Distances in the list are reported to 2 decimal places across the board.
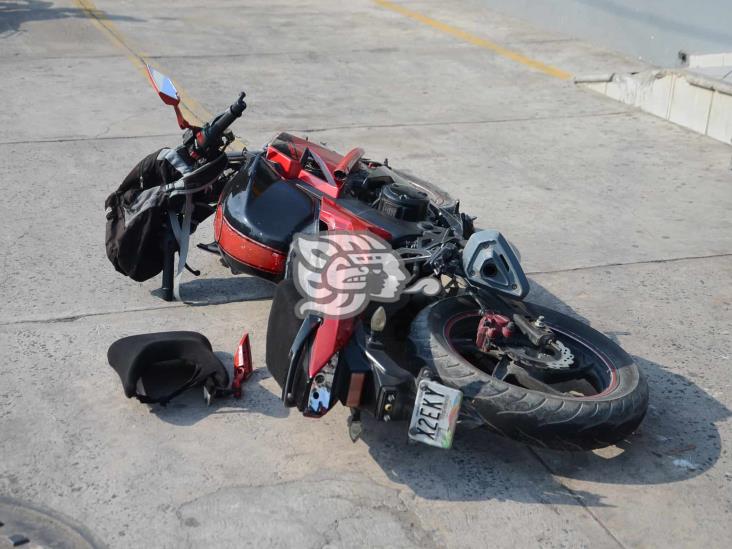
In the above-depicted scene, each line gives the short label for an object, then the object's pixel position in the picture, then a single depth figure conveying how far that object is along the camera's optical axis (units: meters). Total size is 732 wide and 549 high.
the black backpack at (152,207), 5.94
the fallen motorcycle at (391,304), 4.35
